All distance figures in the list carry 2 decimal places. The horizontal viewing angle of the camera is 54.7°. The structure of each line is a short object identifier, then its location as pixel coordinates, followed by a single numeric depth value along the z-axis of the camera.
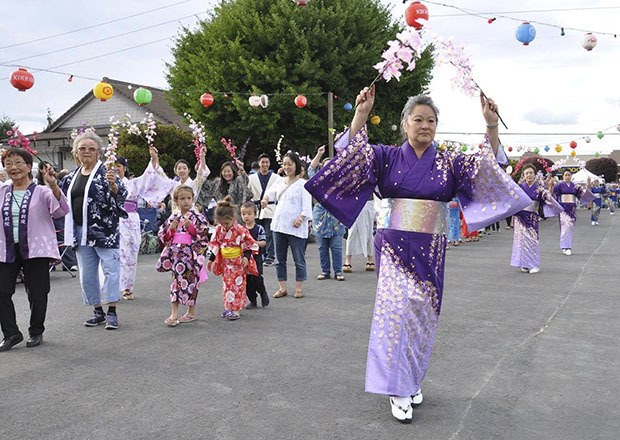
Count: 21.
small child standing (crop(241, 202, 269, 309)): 6.53
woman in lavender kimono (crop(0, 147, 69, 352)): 4.98
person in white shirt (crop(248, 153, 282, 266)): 9.85
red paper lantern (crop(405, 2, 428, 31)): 6.79
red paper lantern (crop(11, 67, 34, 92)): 10.22
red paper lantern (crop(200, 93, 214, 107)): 14.84
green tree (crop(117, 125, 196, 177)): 19.95
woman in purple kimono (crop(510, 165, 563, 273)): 9.39
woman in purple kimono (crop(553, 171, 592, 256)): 12.11
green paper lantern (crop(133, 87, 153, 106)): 12.16
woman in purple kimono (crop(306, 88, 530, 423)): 3.43
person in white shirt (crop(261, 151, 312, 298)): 7.12
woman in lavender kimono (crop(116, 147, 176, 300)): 7.14
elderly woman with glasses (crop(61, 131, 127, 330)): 5.57
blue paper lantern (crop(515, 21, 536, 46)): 10.61
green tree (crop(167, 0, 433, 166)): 19.89
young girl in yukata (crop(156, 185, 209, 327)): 5.86
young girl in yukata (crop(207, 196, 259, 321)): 6.08
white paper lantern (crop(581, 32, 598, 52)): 12.20
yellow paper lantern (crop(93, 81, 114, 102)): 11.77
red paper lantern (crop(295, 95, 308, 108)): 16.41
